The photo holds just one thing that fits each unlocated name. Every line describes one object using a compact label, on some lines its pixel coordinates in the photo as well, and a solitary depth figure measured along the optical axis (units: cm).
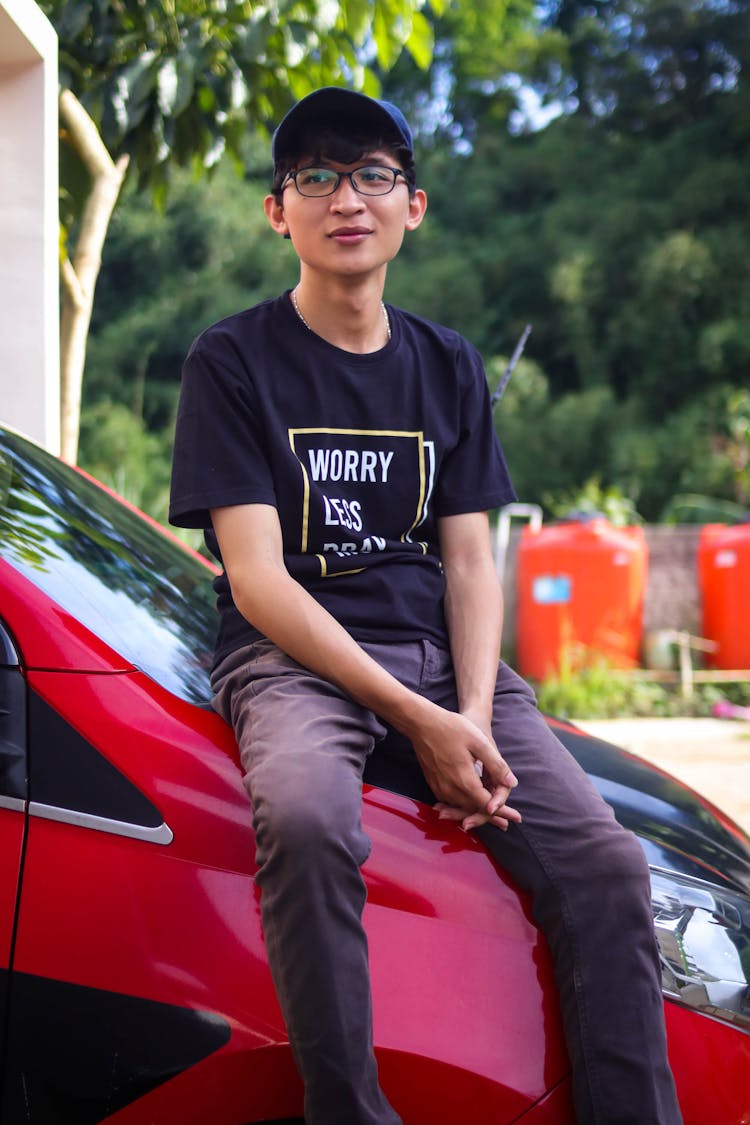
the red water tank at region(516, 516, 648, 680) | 779
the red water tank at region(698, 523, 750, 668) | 788
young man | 141
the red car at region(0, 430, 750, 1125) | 139
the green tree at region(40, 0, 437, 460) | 421
